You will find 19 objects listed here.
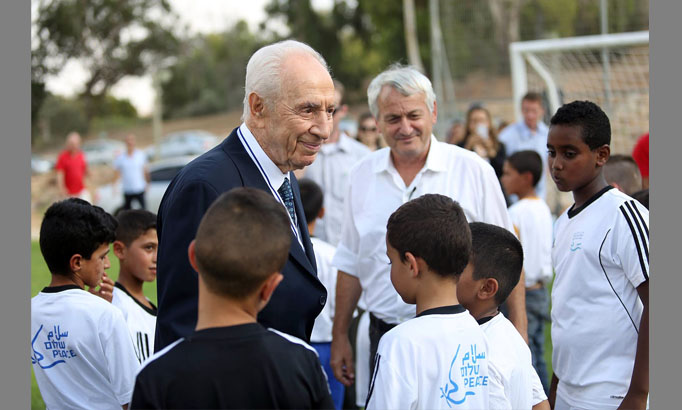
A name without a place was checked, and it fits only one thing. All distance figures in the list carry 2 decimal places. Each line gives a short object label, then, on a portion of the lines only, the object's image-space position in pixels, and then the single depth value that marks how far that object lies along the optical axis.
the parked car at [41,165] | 31.71
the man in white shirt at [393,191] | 3.85
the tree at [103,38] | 34.31
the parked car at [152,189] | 17.41
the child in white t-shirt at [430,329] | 2.54
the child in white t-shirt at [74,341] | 3.07
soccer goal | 10.65
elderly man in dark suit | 2.45
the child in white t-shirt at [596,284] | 2.99
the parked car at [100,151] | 33.72
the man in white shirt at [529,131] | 8.63
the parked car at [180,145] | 30.55
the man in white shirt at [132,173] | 15.87
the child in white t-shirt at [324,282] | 5.07
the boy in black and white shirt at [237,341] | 2.03
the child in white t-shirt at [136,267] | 3.78
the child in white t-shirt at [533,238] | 5.72
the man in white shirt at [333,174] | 7.25
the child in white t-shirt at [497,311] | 2.78
